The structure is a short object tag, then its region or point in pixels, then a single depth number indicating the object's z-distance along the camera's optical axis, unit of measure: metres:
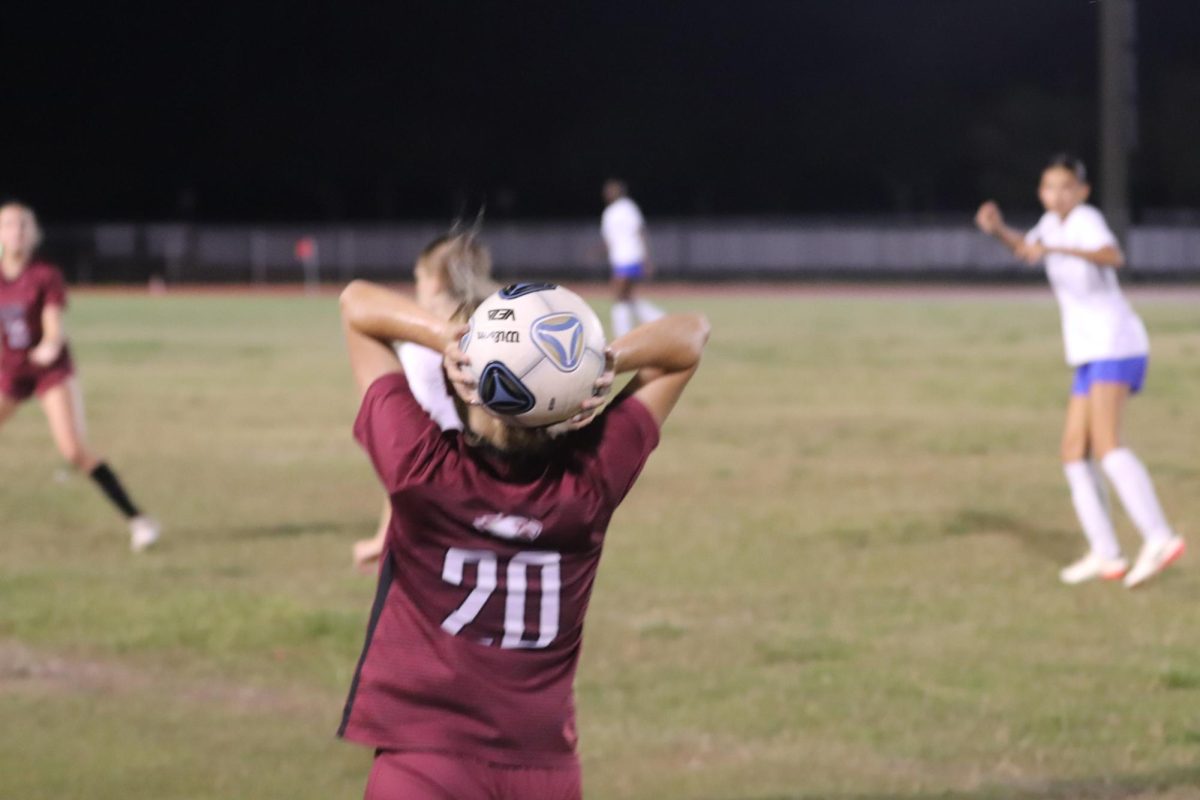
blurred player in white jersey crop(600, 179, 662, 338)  26.36
